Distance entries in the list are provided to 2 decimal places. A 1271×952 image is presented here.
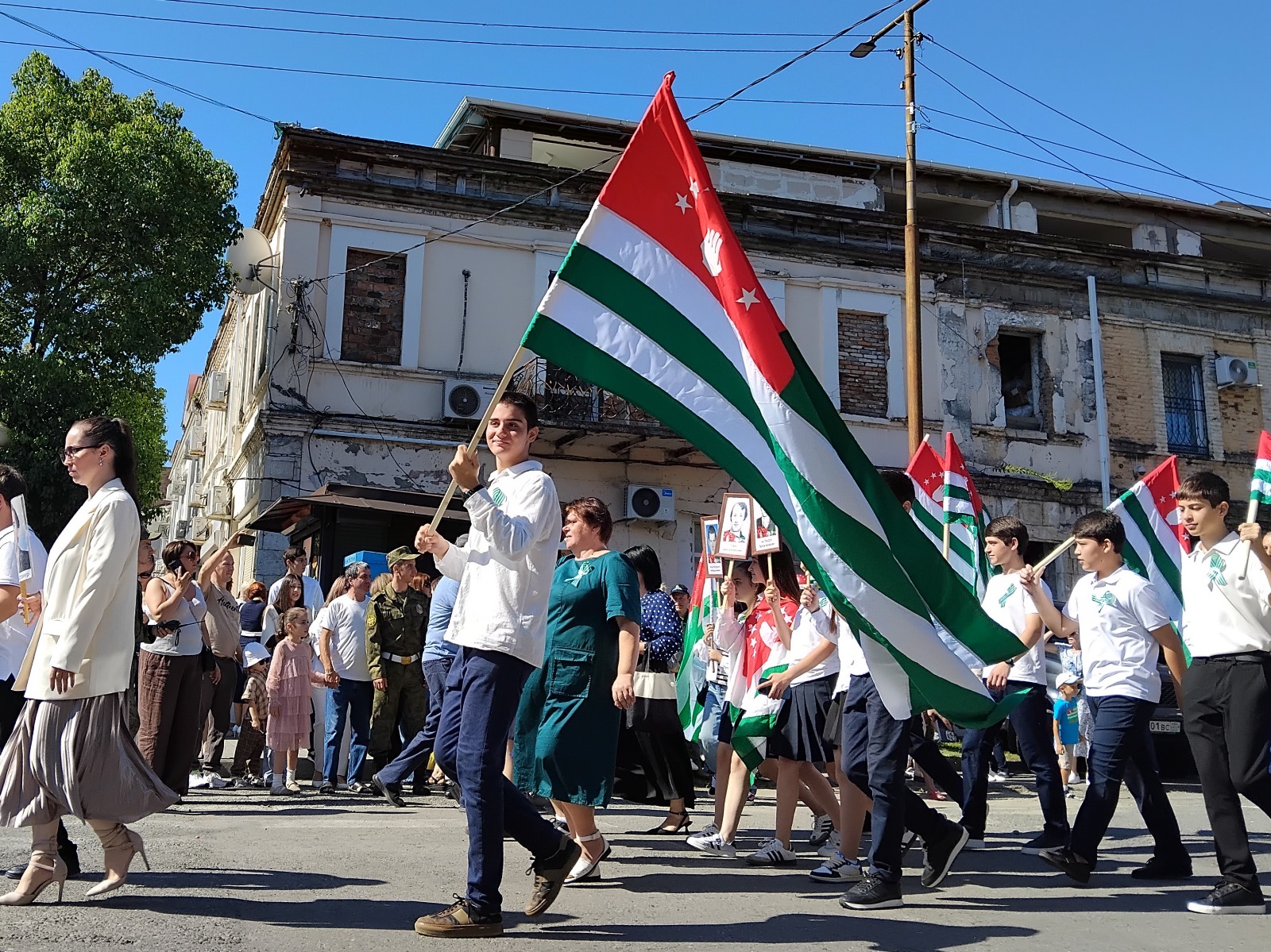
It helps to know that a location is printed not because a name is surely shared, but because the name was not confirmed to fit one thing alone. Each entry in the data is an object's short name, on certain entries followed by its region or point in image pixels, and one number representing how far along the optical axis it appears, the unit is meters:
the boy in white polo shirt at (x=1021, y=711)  7.34
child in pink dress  10.53
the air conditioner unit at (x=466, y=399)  20.89
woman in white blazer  4.85
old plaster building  20.53
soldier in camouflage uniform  10.66
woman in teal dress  5.81
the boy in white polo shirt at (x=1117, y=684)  6.41
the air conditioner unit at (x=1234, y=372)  25.98
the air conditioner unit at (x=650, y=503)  22.03
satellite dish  20.94
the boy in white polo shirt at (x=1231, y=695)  5.62
